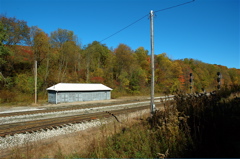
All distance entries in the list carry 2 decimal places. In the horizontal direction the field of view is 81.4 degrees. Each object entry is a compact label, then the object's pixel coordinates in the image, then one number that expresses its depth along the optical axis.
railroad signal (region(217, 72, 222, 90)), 10.51
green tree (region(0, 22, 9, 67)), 22.95
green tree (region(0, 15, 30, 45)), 26.88
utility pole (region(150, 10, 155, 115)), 9.50
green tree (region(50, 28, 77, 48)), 36.13
